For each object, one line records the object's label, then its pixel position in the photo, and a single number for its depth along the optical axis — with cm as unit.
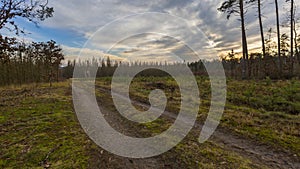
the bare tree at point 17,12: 860
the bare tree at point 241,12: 1717
